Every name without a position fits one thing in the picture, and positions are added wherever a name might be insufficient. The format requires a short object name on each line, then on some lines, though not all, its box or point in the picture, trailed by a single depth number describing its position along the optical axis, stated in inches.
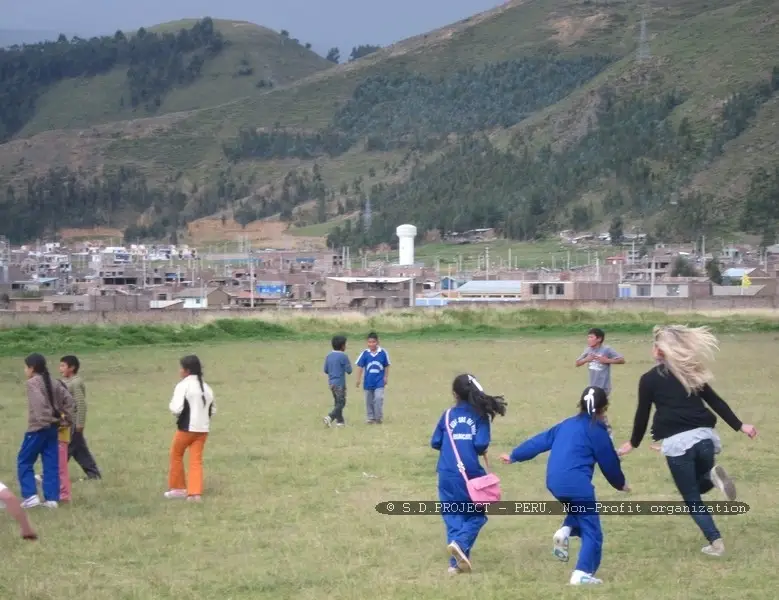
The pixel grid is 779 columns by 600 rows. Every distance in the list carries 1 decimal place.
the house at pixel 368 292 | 3006.9
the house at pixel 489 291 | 3078.2
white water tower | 4446.4
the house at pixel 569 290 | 2918.3
